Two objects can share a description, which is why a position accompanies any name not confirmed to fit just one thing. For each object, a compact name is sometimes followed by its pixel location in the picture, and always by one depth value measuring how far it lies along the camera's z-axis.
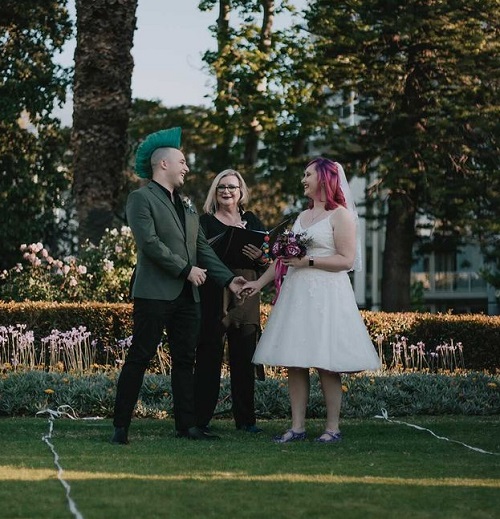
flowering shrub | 17.45
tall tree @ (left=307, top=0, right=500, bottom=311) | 28.98
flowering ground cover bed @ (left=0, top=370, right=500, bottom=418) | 11.42
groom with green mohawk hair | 8.66
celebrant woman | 9.57
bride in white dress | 8.84
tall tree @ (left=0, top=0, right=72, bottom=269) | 28.97
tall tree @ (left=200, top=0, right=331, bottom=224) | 31.19
